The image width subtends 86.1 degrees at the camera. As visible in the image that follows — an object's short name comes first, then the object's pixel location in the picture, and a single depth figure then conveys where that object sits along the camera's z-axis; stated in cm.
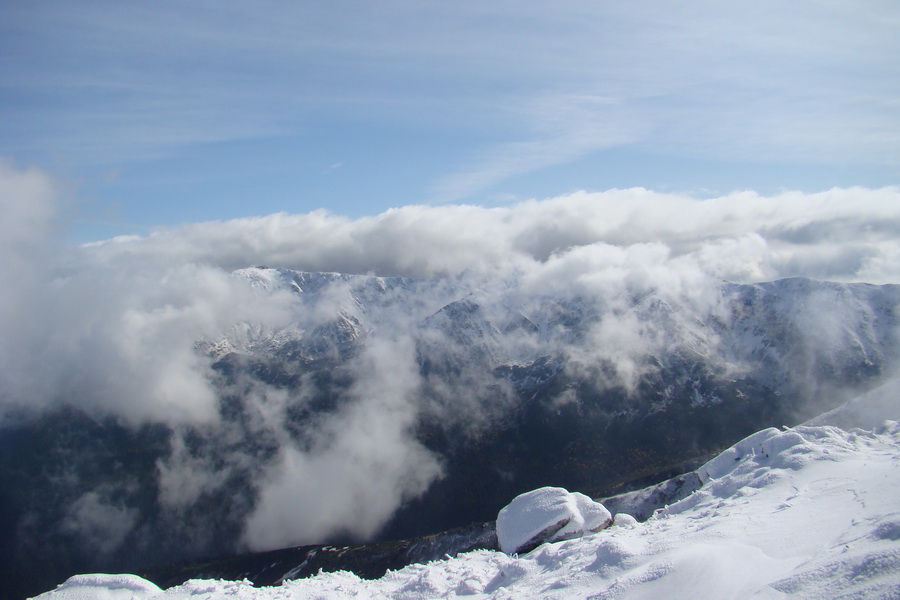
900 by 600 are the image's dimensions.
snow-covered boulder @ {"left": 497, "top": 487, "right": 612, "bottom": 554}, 5422
